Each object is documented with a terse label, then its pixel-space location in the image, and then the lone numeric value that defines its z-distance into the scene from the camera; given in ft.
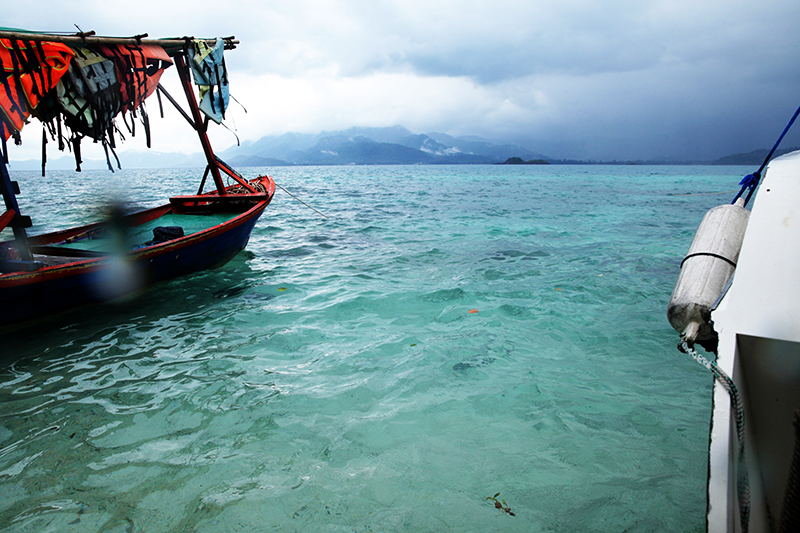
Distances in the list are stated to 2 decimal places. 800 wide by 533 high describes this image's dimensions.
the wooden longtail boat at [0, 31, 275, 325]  19.10
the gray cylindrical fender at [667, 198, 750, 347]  8.80
